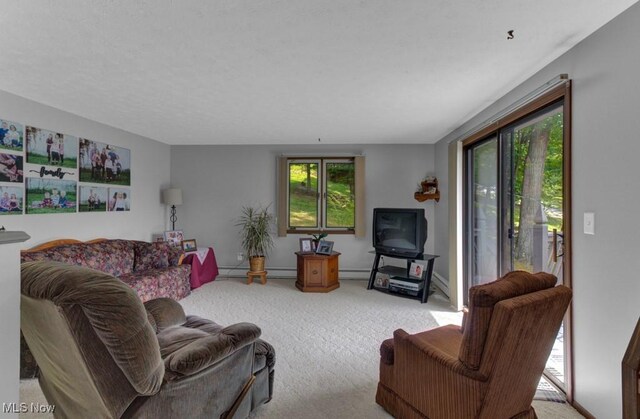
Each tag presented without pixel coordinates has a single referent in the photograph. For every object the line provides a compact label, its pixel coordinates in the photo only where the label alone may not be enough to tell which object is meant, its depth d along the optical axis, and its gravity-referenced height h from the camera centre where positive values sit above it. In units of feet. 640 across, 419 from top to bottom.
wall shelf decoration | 15.81 +1.04
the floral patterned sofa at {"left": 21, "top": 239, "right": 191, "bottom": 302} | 10.14 -1.99
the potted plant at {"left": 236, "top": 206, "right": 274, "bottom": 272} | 15.96 -1.24
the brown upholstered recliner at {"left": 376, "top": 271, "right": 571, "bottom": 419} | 4.29 -2.25
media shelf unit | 13.32 -2.96
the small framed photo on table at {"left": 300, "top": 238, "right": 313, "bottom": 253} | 15.72 -1.78
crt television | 13.80 -0.97
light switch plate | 5.96 -0.24
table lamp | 16.38 +0.78
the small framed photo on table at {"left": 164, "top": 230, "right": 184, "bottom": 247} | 15.71 -1.39
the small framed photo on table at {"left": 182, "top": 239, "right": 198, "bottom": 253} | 15.83 -1.84
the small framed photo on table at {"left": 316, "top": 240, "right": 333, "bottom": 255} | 15.43 -1.90
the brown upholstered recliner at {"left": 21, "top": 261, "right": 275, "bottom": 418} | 3.60 -2.00
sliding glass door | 7.45 +0.34
